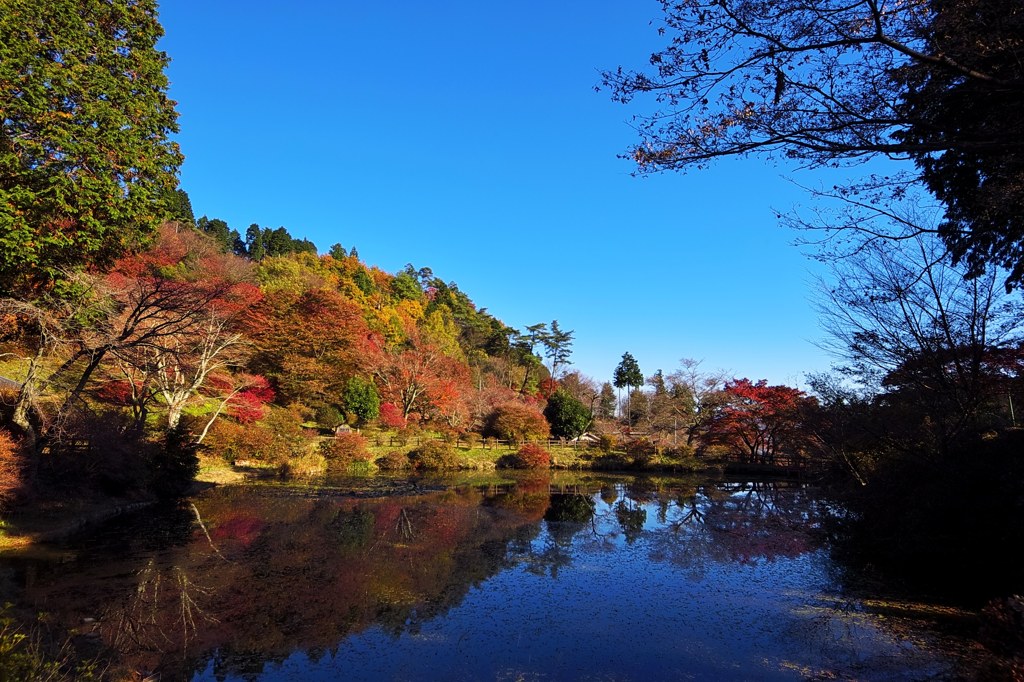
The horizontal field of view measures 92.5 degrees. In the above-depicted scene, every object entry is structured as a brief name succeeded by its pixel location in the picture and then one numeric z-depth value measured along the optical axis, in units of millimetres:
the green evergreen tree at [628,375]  52438
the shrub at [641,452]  24922
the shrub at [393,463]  21172
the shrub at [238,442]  18109
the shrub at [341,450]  20516
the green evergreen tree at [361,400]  24781
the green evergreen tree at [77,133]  7688
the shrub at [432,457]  21625
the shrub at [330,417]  24391
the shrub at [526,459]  24339
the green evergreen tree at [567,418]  30109
